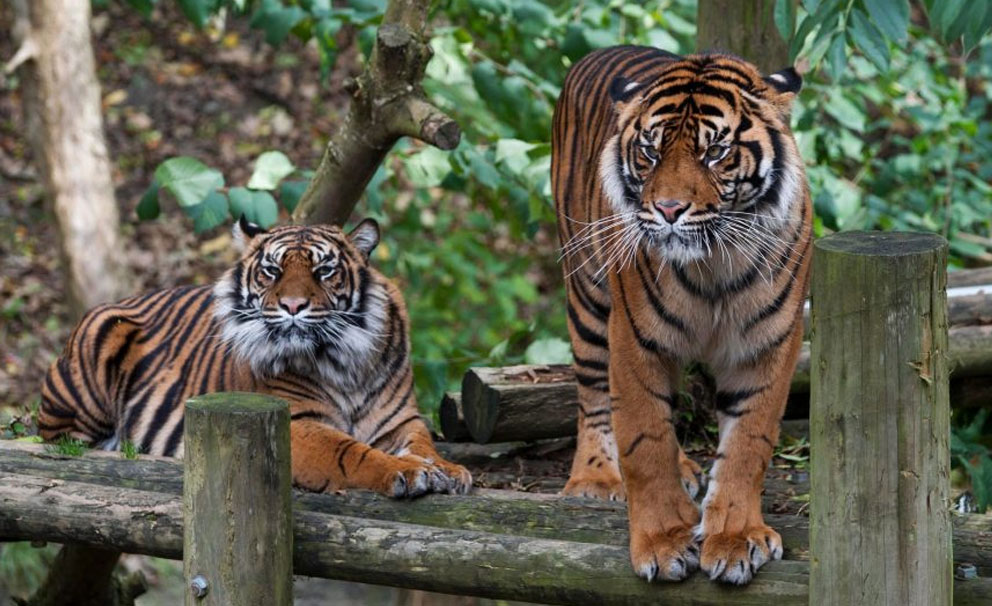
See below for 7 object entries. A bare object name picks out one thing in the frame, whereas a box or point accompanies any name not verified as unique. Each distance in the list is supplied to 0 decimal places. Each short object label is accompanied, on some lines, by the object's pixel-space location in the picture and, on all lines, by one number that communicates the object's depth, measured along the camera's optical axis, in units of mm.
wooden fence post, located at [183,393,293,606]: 5957
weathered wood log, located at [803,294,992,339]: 9273
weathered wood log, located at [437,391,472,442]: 8852
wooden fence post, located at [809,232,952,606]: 4937
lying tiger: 7406
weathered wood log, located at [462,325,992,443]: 8508
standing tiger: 5812
